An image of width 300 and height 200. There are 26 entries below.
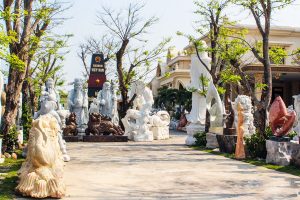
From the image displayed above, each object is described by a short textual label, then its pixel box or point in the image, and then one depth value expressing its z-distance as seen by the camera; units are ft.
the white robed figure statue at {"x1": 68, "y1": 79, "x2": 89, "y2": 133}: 65.20
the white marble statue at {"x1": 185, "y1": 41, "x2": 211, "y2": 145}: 54.49
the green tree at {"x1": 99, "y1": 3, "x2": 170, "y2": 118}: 74.33
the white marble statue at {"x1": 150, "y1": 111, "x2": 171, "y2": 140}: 67.62
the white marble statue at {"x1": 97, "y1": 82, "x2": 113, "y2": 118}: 69.10
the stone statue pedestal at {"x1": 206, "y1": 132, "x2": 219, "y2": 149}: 47.60
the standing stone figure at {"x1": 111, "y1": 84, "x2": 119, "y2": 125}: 69.62
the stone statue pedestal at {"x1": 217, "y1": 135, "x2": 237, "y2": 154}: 41.24
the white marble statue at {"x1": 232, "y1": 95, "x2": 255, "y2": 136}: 42.98
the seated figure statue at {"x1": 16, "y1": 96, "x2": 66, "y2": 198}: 19.62
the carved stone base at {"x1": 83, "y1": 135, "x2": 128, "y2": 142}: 60.13
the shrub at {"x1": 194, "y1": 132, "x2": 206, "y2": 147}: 51.42
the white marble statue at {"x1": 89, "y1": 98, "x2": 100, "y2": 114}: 70.52
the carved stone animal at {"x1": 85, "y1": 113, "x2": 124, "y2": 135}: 61.16
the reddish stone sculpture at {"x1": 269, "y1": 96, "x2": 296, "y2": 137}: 33.63
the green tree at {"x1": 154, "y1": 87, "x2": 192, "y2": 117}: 116.88
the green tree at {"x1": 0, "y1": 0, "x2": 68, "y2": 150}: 36.94
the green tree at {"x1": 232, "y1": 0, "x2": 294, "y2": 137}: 37.76
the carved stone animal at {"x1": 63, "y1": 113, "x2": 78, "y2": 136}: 60.18
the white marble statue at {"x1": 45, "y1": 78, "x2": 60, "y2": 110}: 37.53
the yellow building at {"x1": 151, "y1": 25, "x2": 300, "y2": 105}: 95.48
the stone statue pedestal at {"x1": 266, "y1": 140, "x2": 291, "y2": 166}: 32.37
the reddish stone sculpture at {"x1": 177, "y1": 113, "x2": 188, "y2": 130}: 108.47
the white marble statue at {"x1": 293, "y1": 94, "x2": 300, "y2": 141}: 36.46
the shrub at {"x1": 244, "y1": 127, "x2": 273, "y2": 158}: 36.52
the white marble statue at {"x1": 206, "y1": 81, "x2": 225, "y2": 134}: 50.72
